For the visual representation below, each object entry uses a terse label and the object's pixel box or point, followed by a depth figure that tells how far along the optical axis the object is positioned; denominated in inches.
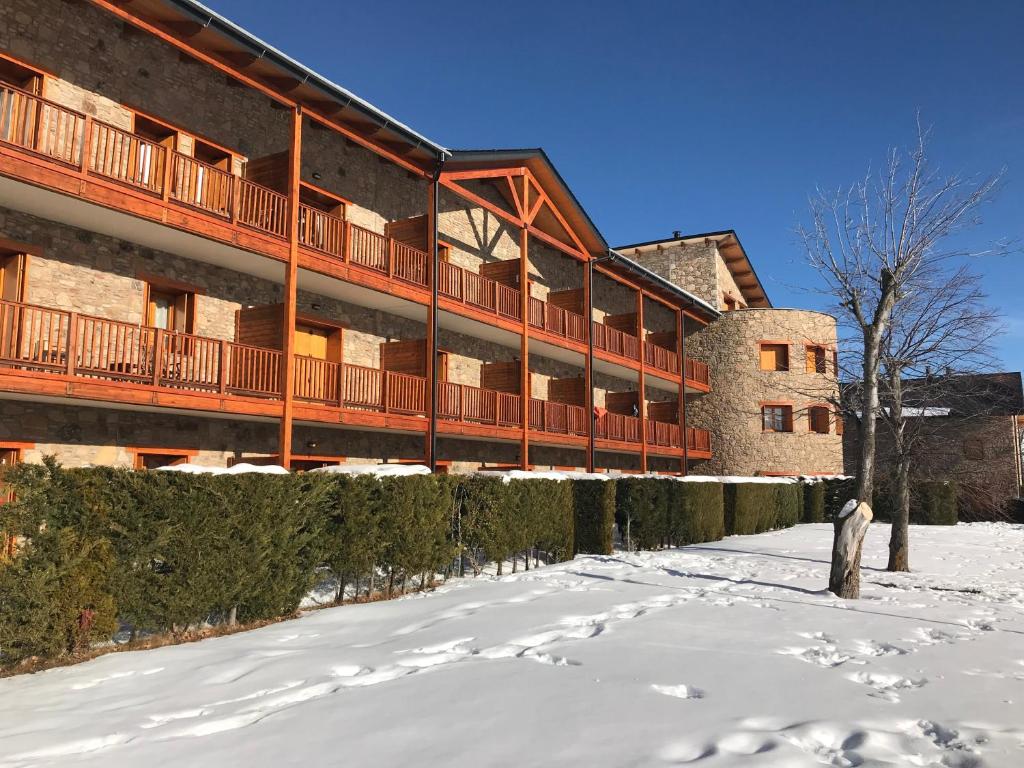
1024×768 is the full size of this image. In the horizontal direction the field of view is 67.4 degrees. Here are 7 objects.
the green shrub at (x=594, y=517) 549.3
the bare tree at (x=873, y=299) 458.6
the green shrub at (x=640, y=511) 593.0
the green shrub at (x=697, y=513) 639.8
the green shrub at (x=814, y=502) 1122.0
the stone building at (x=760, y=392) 1261.1
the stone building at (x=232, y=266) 440.1
